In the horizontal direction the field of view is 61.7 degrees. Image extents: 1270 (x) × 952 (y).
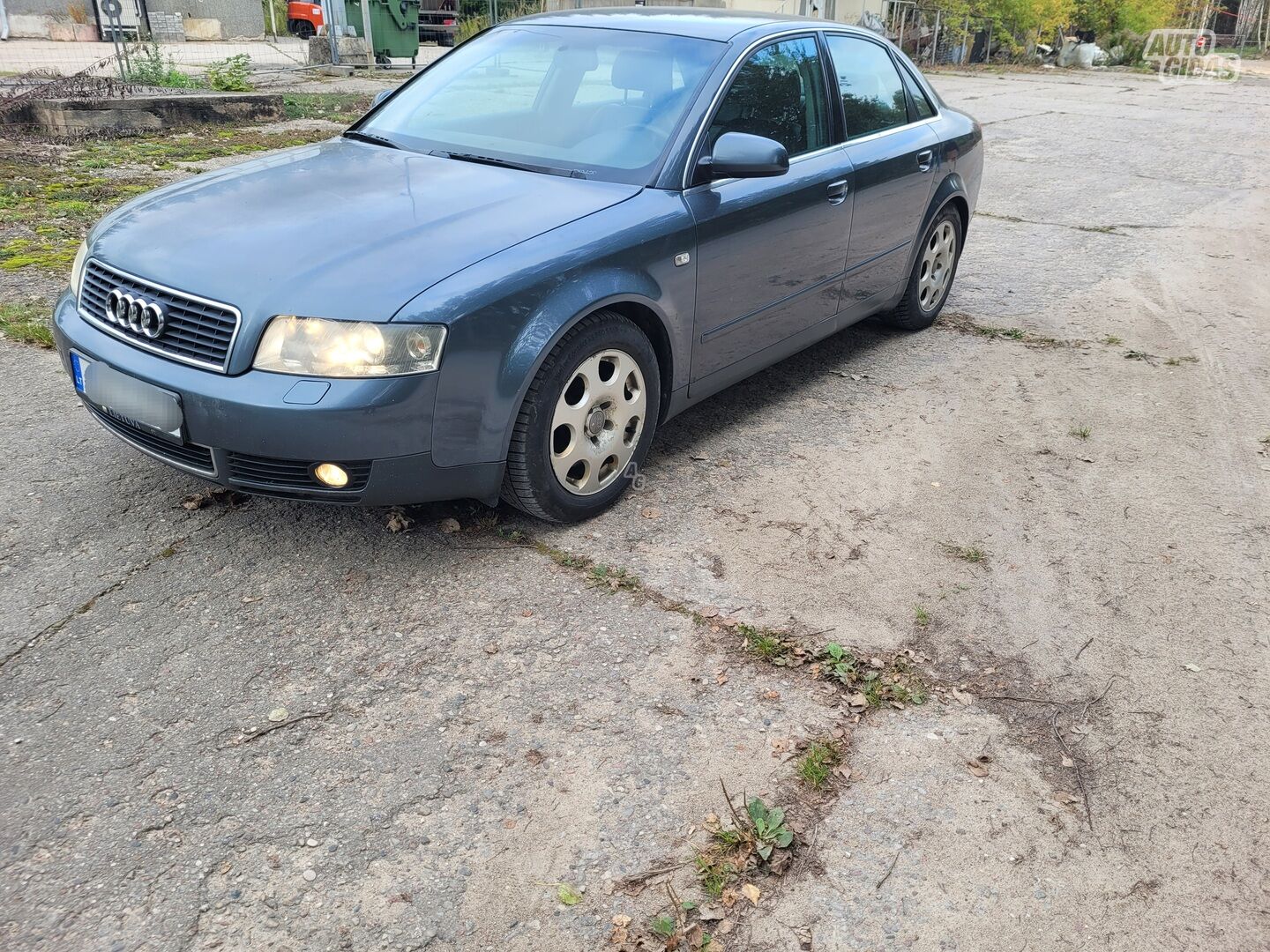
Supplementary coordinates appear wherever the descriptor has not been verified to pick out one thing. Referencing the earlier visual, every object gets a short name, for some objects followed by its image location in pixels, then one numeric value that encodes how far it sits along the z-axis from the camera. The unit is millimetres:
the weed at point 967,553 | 3637
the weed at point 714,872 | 2275
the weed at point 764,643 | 3072
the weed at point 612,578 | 3383
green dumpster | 17828
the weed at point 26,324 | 5047
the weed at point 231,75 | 13016
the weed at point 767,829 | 2389
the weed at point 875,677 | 2918
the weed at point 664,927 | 2165
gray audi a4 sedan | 3029
